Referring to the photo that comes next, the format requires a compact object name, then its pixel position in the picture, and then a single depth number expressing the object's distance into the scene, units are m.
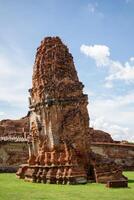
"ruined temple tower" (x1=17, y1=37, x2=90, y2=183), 22.72
